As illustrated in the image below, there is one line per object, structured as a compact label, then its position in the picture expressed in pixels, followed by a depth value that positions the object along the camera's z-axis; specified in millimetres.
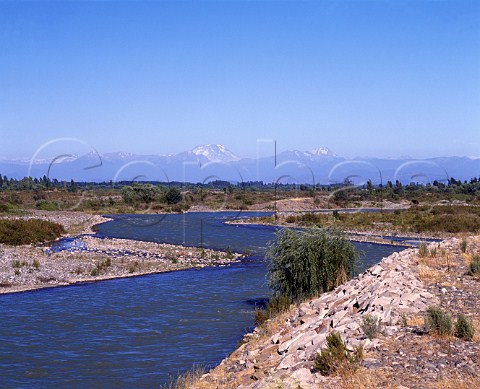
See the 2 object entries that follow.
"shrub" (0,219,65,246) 37906
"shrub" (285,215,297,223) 59500
